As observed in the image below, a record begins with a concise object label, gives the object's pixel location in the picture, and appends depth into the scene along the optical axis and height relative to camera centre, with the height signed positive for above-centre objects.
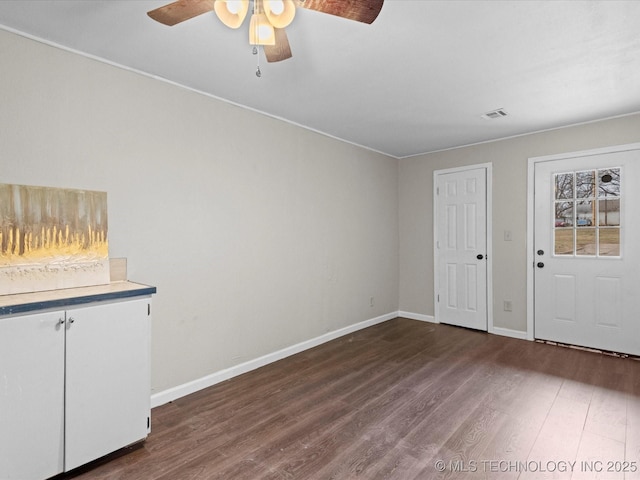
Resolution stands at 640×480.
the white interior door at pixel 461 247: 4.39 -0.03
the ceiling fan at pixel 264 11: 1.34 +0.93
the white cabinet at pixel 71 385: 1.66 -0.77
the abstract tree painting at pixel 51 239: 1.97 +0.02
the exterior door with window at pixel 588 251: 3.45 -0.06
